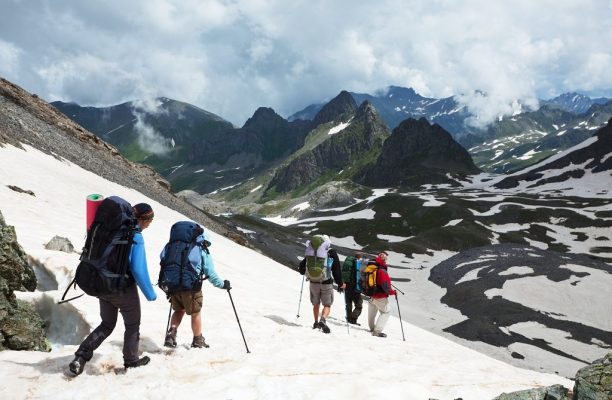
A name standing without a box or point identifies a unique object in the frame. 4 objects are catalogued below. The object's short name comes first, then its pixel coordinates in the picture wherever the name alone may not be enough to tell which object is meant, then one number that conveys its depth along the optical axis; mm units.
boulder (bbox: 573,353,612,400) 7020
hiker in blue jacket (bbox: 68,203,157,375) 7547
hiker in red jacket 16234
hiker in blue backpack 9469
